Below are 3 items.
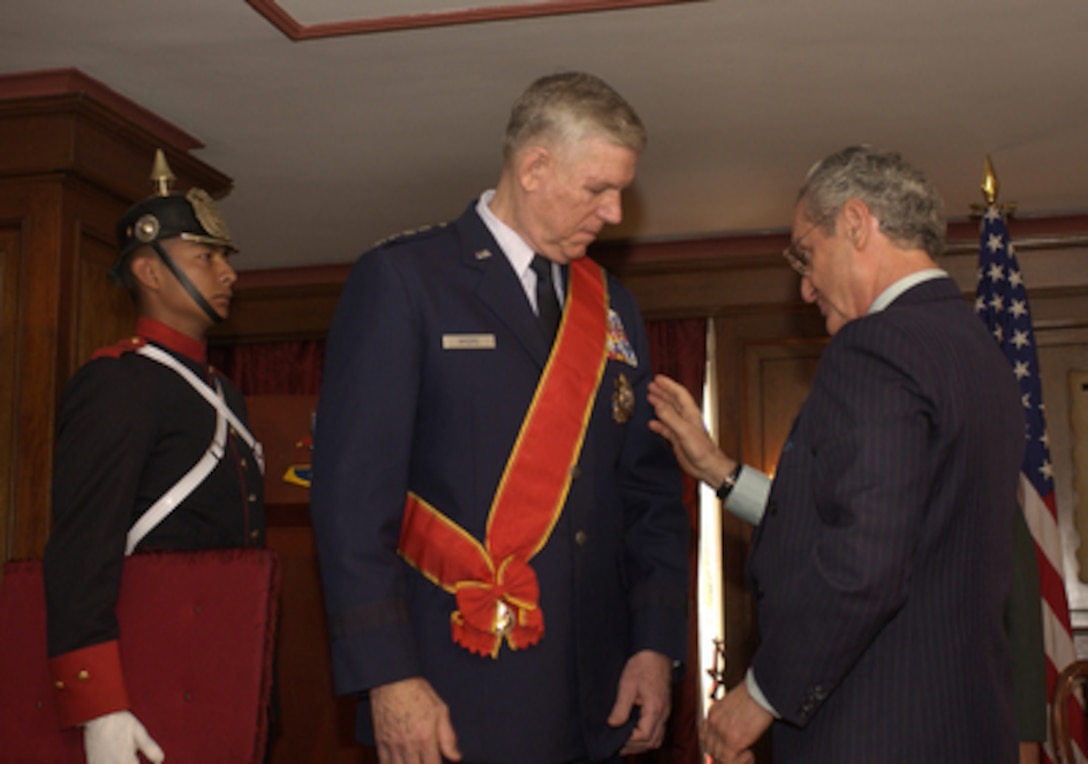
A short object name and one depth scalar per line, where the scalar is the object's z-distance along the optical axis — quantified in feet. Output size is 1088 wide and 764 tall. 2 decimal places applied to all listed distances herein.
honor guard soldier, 7.30
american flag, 13.38
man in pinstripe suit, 5.23
